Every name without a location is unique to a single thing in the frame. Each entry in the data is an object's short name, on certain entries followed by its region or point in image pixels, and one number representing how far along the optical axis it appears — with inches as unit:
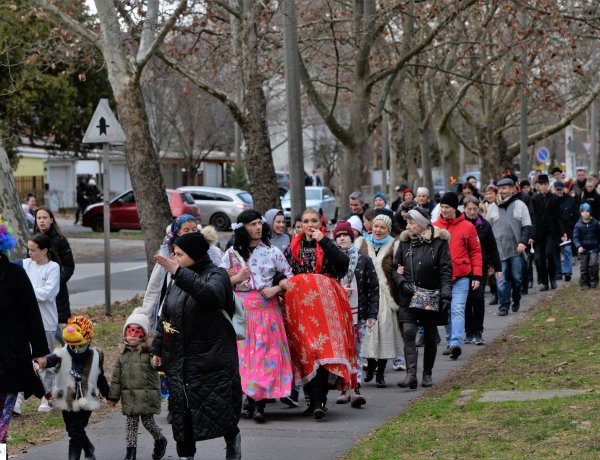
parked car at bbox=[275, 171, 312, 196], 2566.4
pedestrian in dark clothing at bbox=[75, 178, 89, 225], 1761.8
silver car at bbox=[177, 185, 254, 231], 1663.4
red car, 1550.2
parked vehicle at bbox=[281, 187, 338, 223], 1732.4
